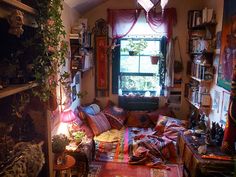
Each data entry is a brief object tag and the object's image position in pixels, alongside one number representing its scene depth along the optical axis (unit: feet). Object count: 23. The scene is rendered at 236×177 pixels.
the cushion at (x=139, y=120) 14.02
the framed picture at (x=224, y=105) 9.09
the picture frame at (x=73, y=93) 11.82
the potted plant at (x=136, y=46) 14.42
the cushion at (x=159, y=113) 13.97
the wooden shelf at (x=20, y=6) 3.29
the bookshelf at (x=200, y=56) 10.98
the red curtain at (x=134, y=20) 13.57
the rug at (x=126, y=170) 9.41
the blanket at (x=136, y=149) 10.35
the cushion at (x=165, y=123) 12.68
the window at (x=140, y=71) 14.49
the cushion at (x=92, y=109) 12.63
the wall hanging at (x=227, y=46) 8.69
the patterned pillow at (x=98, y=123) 12.10
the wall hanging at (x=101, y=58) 14.01
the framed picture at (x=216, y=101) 10.04
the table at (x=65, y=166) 7.14
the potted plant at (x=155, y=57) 14.19
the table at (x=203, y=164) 7.02
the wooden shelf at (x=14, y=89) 3.36
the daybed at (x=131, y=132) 10.57
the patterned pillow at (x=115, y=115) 13.57
